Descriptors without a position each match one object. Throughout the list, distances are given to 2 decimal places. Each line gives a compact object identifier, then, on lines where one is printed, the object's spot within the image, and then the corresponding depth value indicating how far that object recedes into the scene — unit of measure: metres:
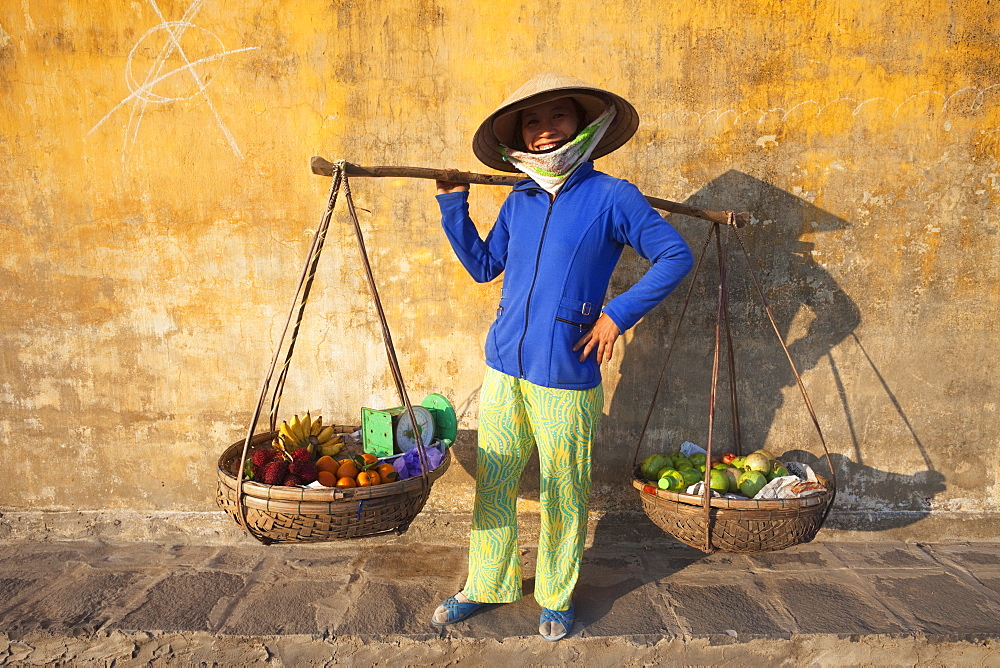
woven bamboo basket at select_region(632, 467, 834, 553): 2.30
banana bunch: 2.52
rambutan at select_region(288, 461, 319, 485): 2.19
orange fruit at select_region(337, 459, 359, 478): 2.24
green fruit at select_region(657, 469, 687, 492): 2.55
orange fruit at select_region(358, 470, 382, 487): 2.19
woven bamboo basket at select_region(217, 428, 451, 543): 2.02
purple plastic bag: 2.36
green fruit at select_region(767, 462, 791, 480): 2.69
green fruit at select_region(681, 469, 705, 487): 2.59
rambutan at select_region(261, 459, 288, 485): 2.14
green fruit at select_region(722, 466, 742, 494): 2.58
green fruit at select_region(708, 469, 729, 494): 2.50
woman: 2.24
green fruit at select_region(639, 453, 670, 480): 2.73
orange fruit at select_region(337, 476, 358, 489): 2.16
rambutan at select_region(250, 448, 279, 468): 2.24
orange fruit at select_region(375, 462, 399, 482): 2.27
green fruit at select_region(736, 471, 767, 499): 2.54
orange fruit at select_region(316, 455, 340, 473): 2.29
